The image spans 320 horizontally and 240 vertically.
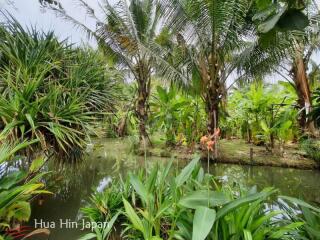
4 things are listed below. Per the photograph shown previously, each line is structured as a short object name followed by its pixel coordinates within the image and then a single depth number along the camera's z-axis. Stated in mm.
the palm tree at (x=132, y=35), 7578
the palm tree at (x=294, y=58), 6316
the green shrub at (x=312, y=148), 6258
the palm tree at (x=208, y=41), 6398
